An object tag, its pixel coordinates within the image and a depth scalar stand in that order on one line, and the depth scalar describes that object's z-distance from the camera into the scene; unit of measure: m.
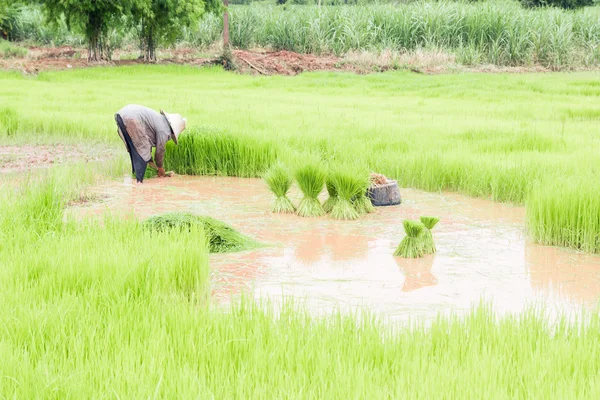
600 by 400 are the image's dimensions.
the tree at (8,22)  31.92
